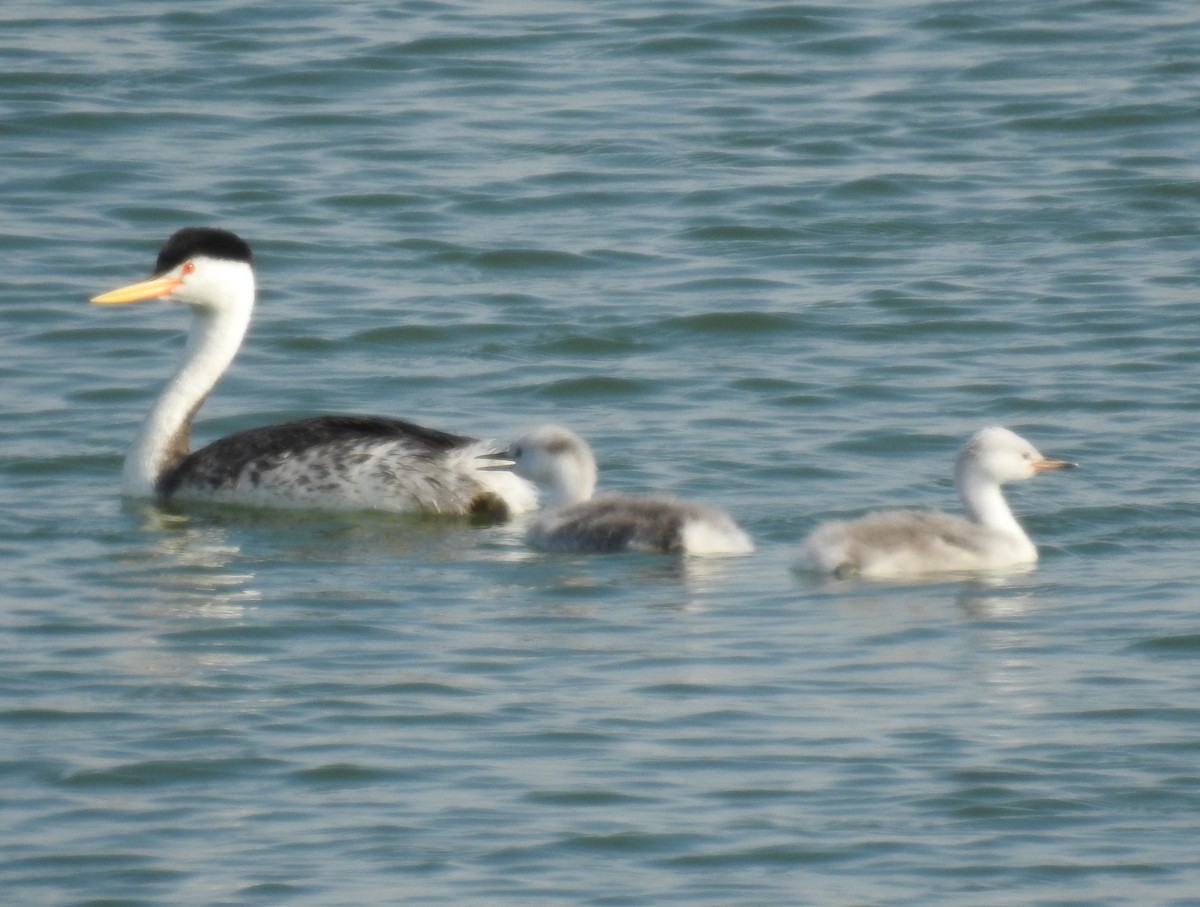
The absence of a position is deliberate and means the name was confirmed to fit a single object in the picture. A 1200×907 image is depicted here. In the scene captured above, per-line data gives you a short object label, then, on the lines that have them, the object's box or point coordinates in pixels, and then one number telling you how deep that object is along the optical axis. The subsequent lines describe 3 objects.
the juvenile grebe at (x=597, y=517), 19.36
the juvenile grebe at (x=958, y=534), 18.75
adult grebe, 21.64
